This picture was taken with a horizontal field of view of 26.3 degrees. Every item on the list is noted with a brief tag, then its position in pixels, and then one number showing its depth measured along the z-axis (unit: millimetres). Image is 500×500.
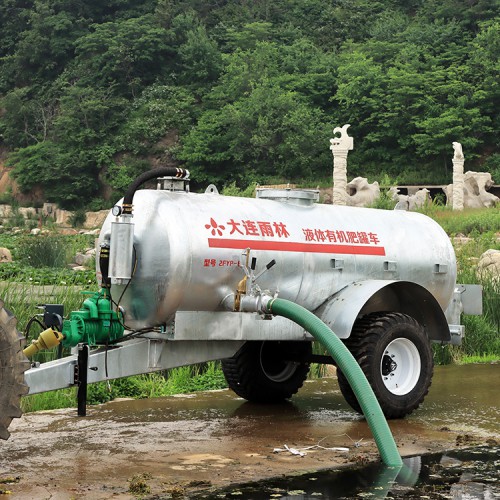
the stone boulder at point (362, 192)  39750
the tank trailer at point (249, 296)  7840
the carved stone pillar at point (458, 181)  38812
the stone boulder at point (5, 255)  31703
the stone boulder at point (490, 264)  14141
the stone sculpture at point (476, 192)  41062
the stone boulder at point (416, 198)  36006
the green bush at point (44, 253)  26516
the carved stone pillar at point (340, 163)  37531
